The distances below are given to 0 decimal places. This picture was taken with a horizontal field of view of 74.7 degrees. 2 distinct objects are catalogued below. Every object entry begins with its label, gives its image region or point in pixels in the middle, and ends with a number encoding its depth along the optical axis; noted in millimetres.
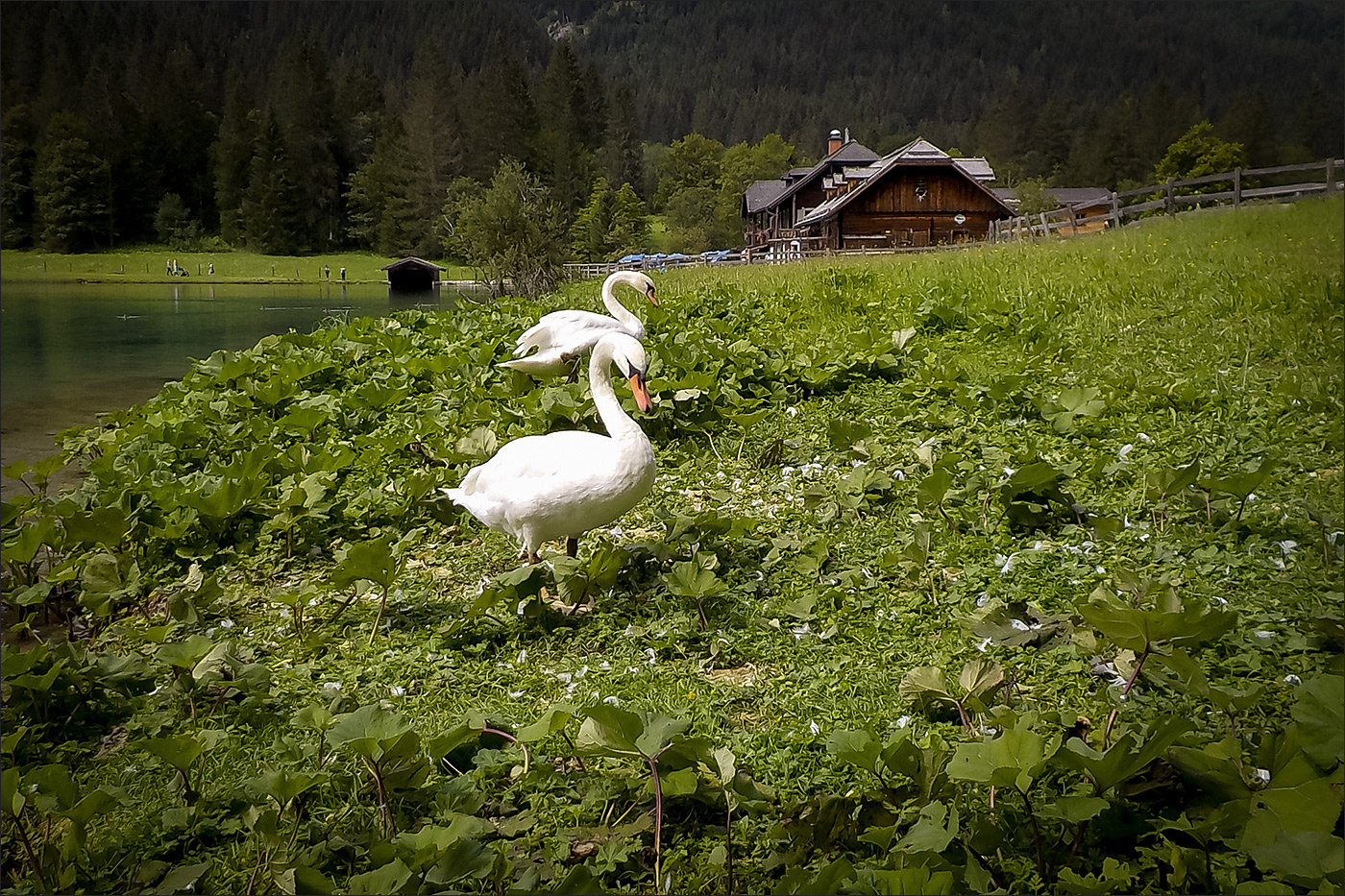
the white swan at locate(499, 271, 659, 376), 6129
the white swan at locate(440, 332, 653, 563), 2891
